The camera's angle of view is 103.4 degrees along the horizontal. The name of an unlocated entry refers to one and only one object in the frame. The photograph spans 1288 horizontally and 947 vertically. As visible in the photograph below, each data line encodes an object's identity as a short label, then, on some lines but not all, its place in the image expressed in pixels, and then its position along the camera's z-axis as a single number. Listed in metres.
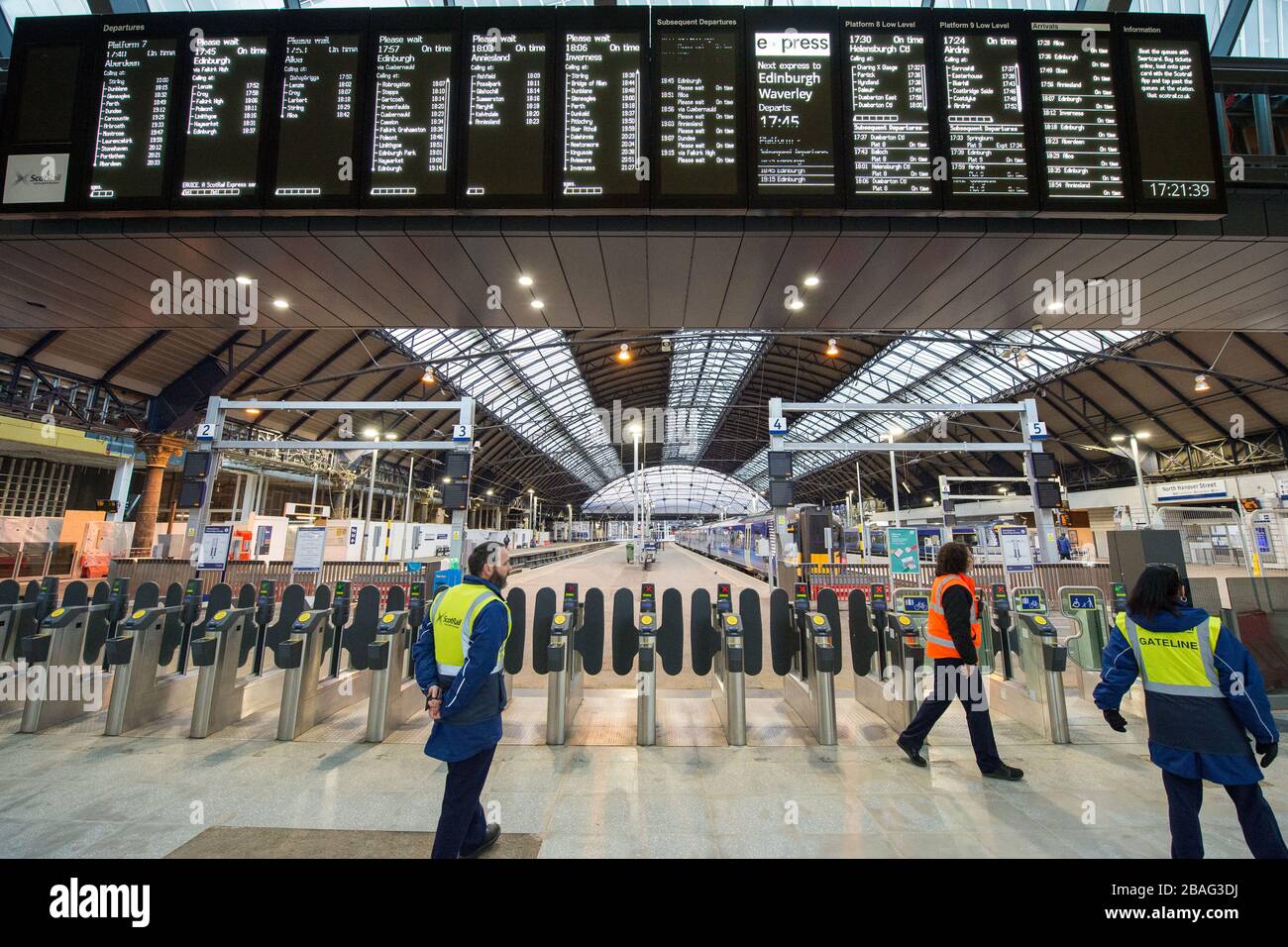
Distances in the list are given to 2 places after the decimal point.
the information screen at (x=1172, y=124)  3.89
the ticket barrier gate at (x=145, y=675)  4.50
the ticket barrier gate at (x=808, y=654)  4.36
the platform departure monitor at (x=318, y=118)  3.98
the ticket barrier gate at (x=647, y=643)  4.29
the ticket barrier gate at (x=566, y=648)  4.28
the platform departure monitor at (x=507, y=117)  3.96
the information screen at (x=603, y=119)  3.93
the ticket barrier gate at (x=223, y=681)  4.46
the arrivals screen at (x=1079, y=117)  3.94
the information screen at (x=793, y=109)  3.94
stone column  16.83
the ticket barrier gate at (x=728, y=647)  4.33
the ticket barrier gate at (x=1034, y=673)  4.47
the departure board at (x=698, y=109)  3.92
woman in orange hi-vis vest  3.68
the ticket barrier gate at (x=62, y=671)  4.52
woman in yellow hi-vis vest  2.33
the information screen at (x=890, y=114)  3.95
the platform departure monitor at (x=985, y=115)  3.95
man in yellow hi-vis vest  2.47
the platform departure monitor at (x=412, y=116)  3.97
